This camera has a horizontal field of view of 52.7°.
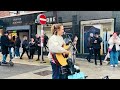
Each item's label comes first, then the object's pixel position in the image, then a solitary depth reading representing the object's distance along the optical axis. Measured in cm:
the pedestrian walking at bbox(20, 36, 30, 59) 710
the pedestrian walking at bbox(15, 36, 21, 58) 760
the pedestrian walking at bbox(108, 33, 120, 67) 543
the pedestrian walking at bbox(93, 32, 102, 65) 562
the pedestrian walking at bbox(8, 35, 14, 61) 555
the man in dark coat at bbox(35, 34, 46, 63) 669
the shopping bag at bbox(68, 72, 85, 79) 237
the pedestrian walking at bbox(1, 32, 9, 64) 535
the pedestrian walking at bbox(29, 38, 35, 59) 685
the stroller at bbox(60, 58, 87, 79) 235
